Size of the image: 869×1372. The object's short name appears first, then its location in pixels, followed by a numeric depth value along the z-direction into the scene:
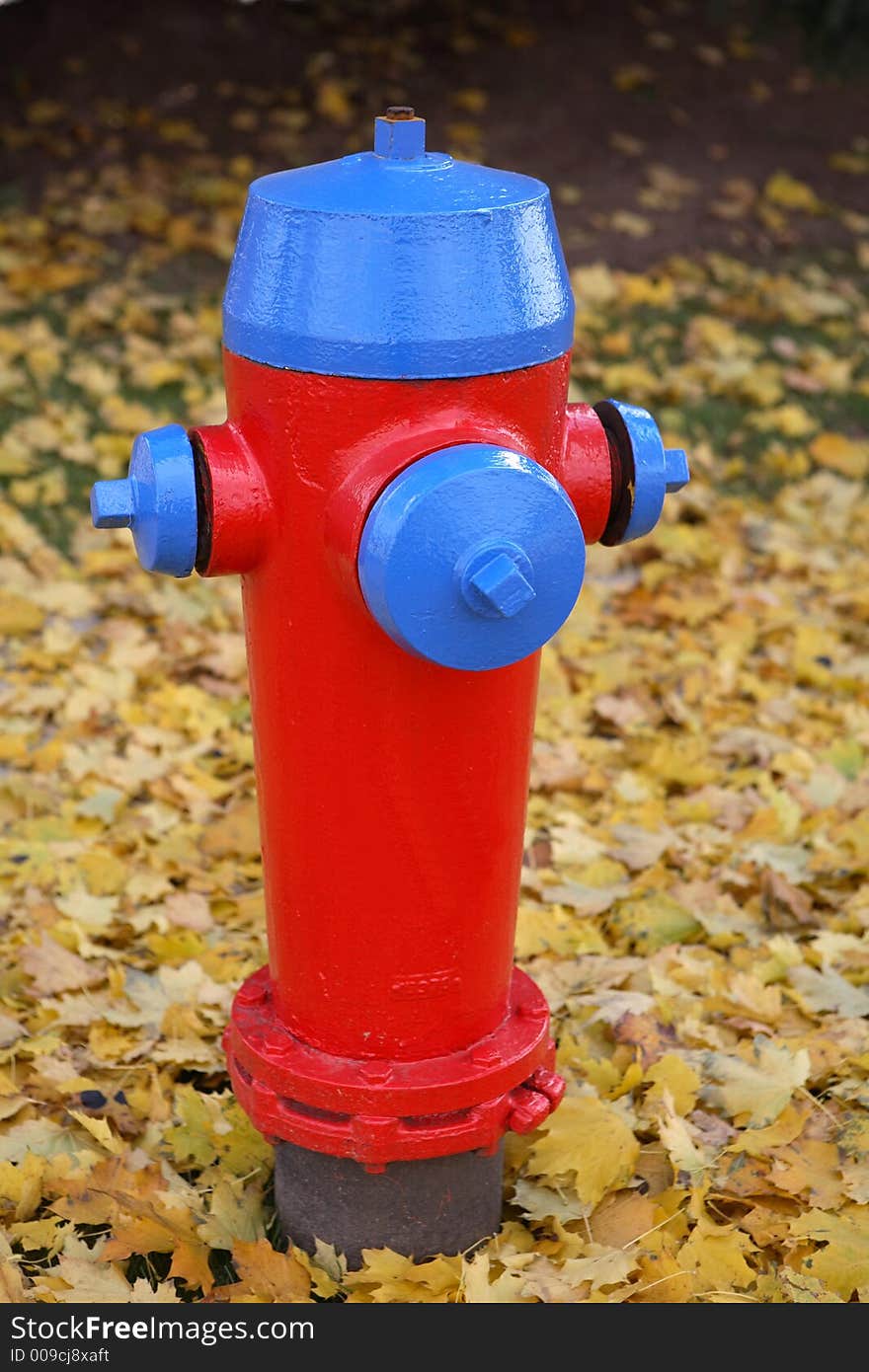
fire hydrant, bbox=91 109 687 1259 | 1.67
